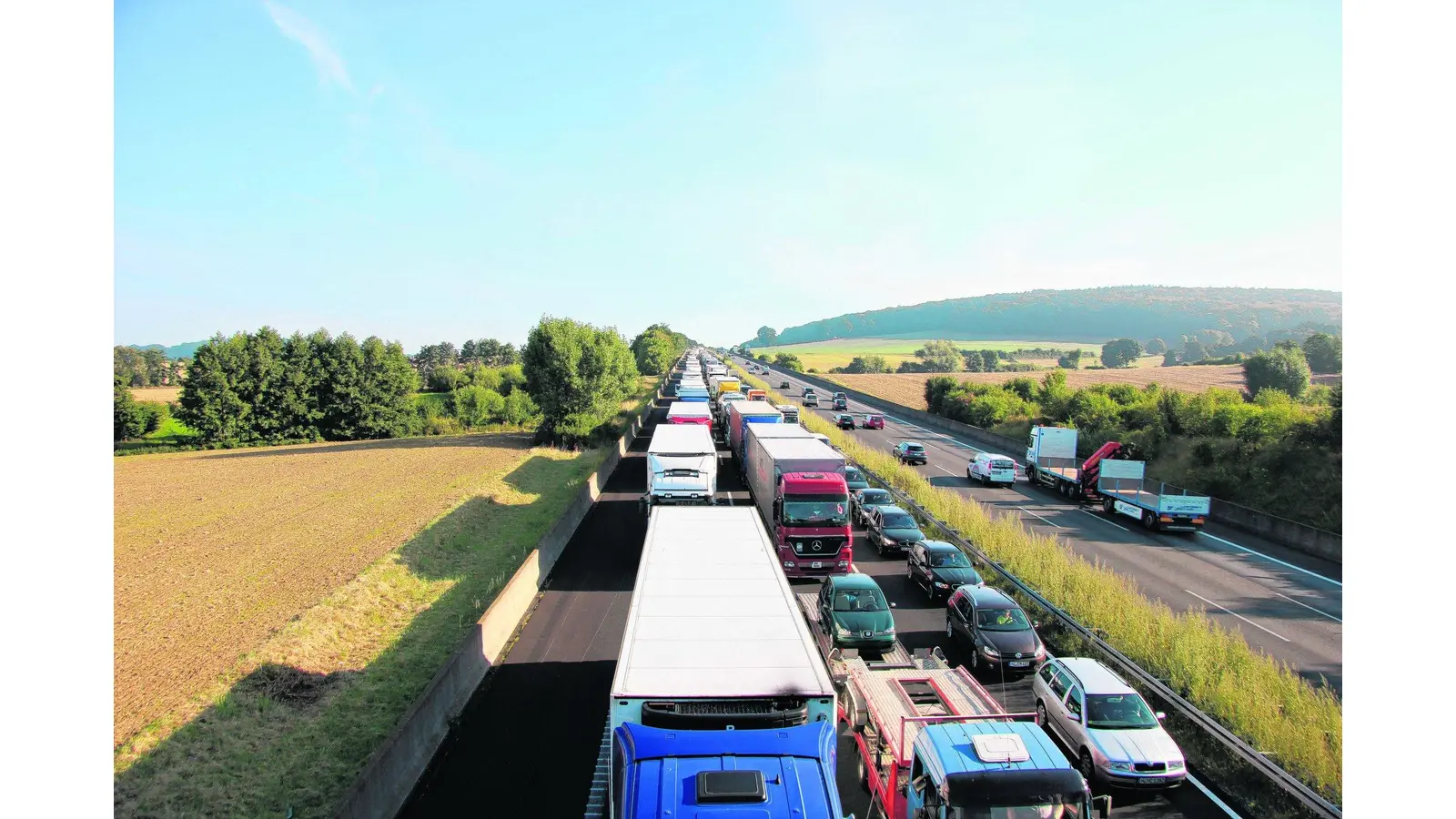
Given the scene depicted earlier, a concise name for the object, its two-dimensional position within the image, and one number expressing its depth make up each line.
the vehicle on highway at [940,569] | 18.38
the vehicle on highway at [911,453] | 41.69
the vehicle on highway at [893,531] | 22.53
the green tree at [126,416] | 60.25
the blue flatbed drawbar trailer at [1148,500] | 26.72
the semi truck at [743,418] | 34.97
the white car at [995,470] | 35.56
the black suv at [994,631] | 14.21
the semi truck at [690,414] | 36.06
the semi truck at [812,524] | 19.78
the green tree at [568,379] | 47.19
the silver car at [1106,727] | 10.22
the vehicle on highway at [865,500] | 26.23
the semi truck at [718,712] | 6.76
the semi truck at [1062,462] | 32.16
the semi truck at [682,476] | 21.92
